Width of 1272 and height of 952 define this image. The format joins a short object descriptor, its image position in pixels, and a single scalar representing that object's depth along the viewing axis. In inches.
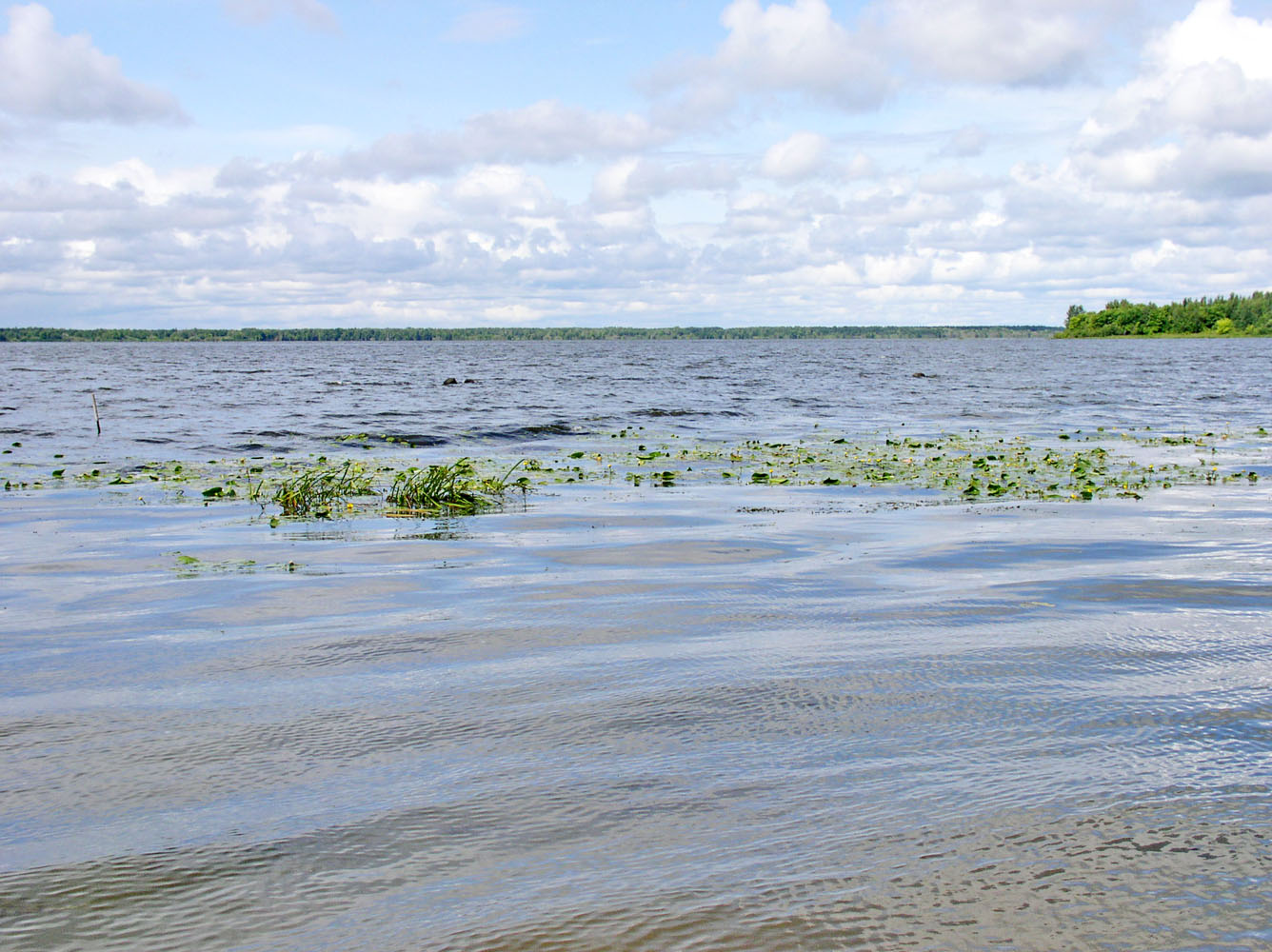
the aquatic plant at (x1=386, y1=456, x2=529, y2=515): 539.5
